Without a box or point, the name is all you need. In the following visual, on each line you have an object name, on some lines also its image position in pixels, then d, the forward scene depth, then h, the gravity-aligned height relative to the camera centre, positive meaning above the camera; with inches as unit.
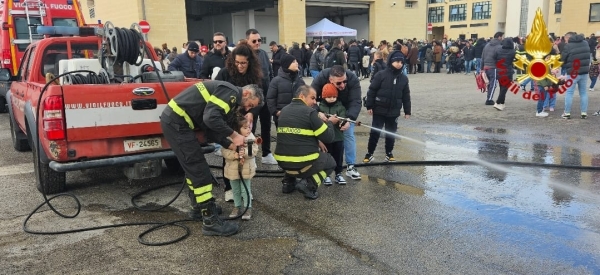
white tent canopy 1166.8 +62.7
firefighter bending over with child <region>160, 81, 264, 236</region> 161.6 -23.4
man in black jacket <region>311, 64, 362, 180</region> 225.9 -18.9
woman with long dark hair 221.9 -4.9
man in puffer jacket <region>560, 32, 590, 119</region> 389.4 -11.7
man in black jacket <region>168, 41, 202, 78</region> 364.8 -1.9
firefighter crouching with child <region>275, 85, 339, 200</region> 202.8 -35.6
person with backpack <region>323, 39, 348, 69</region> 522.6 -0.4
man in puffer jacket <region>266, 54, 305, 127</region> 245.4 -14.7
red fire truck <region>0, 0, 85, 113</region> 551.8 +43.7
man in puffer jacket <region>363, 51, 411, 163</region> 260.2 -23.7
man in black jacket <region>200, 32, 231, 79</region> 283.3 +0.6
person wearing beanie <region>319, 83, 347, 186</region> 228.8 -40.2
